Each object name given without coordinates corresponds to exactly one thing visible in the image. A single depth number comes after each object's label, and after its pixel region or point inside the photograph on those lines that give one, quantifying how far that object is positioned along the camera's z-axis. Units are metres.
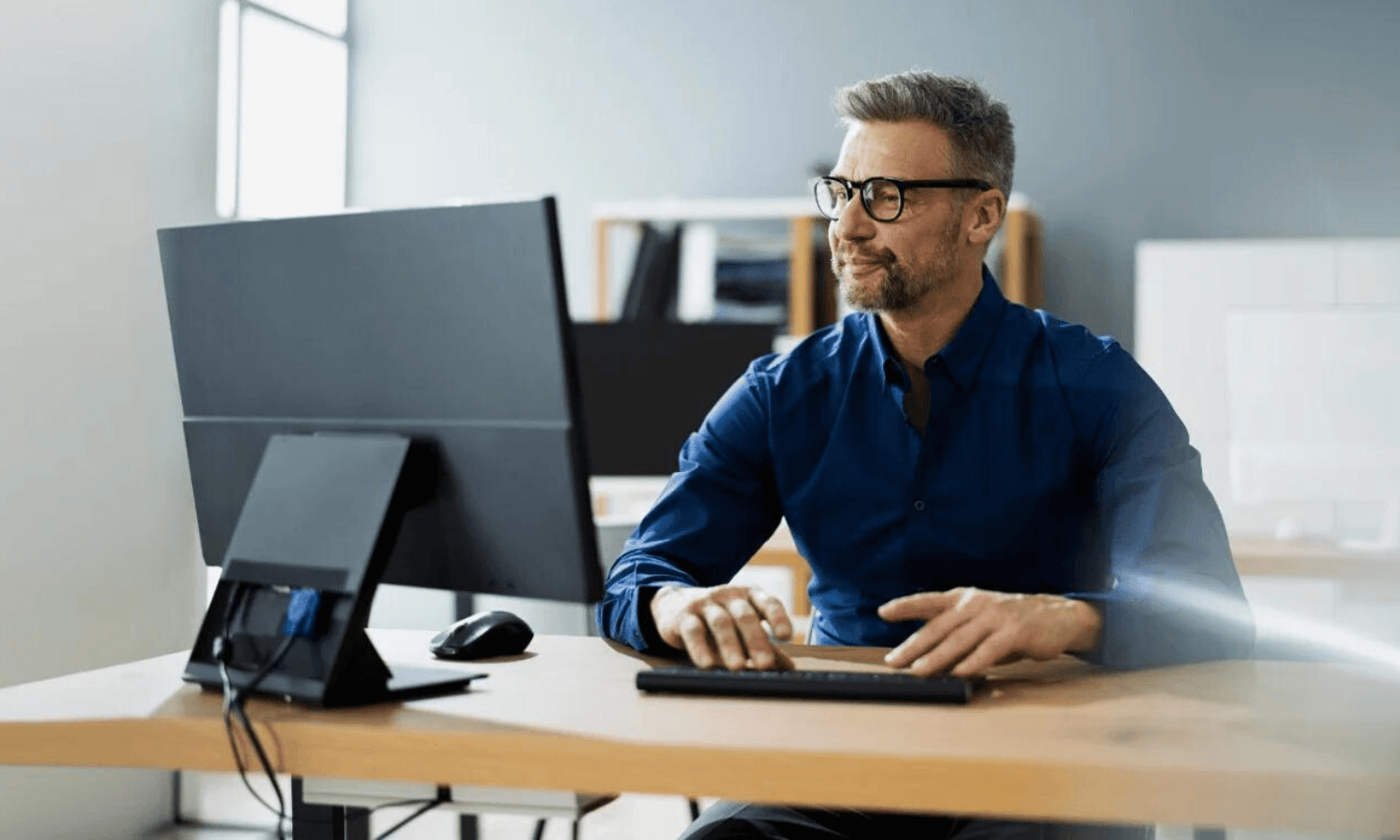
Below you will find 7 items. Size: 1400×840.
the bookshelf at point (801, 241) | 4.70
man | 1.74
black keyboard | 1.22
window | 4.49
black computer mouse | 1.50
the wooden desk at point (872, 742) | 0.99
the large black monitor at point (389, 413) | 1.21
